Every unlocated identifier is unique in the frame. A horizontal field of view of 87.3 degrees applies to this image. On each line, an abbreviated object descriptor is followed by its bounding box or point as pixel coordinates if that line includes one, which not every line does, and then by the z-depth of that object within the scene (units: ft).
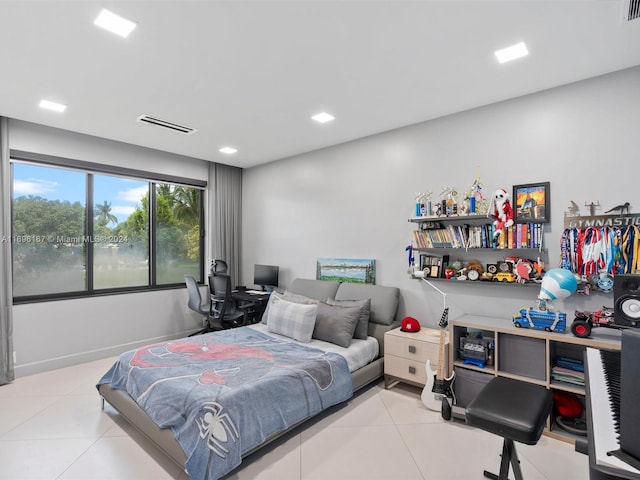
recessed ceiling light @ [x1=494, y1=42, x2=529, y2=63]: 7.21
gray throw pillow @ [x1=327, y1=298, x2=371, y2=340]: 11.27
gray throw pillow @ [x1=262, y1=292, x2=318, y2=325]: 11.81
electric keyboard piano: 2.55
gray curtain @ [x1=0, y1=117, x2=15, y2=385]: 11.16
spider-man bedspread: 6.29
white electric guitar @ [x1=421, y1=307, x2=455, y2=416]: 9.07
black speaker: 6.73
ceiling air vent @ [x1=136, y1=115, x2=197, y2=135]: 11.12
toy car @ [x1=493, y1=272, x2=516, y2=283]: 9.22
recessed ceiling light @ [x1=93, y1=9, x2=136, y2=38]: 6.19
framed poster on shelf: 9.10
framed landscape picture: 12.95
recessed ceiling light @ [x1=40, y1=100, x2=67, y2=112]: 9.92
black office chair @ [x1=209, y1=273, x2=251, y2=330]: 14.16
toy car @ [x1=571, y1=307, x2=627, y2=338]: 7.47
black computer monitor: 16.02
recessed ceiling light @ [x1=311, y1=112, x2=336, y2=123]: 10.85
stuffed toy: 9.27
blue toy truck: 8.03
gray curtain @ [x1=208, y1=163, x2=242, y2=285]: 17.43
